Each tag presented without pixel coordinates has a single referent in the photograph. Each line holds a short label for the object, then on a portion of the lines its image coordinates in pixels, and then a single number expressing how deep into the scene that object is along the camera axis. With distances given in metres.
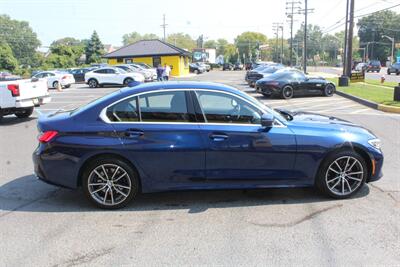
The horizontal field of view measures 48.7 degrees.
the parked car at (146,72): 37.76
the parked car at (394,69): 53.32
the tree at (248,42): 155.39
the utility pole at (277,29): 114.34
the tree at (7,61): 68.44
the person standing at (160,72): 30.89
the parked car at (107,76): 33.97
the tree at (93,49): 88.63
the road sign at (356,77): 28.34
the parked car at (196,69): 67.44
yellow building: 57.44
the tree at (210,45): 194.75
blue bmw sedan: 5.33
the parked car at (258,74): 26.00
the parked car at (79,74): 44.50
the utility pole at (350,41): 27.67
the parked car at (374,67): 65.56
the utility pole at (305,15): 50.53
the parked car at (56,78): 34.59
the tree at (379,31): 128.50
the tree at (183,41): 174.38
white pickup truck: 12.89
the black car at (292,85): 20.42
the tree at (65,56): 76.50
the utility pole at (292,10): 79.97
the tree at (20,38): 132.75
